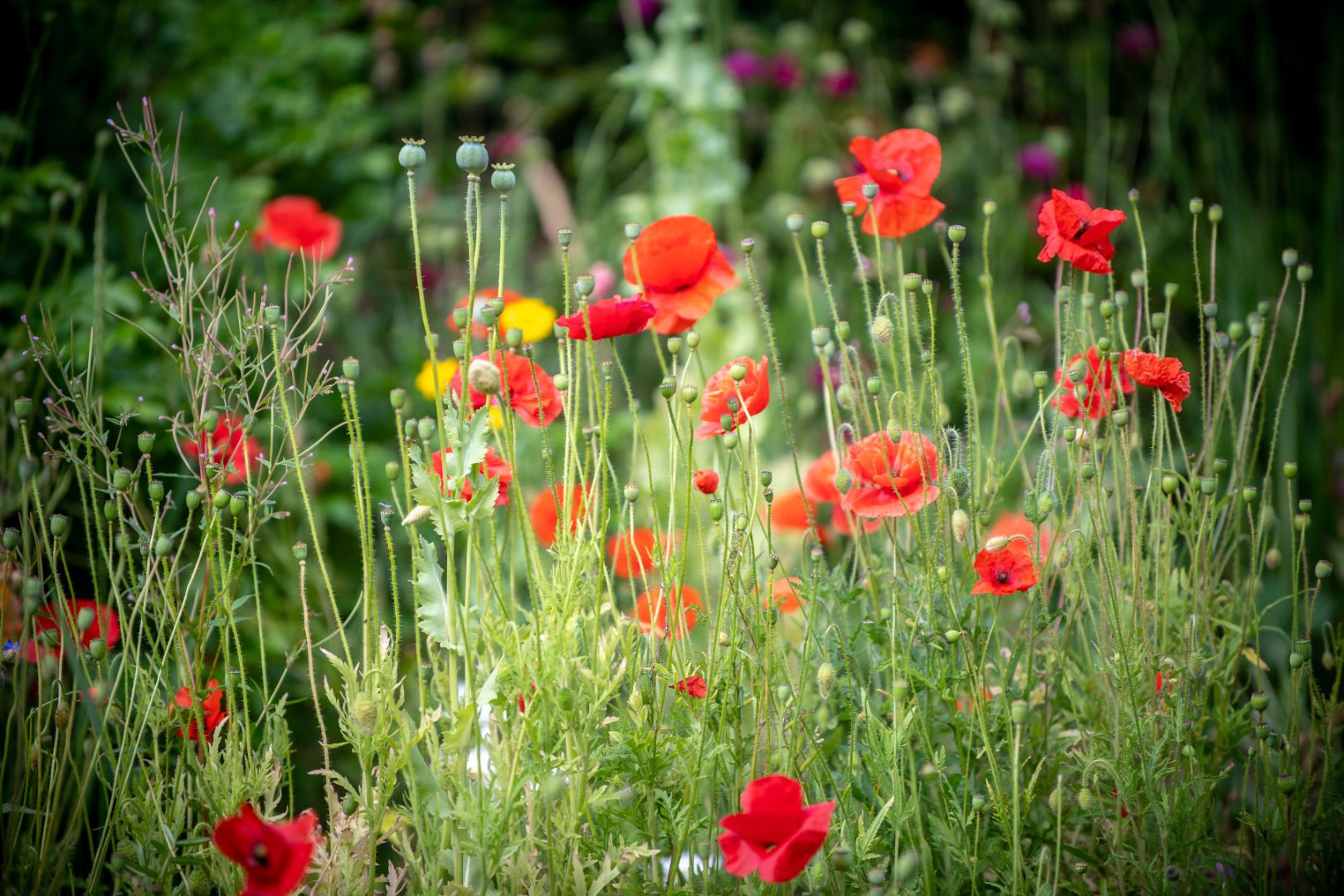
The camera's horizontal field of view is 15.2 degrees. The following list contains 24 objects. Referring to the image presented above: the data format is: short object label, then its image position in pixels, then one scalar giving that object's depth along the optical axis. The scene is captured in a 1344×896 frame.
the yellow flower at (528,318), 3.36
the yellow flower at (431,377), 3.05
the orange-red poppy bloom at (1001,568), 2.91
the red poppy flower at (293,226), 3.95
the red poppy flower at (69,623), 2.91
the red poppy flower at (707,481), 2.95
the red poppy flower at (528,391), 2.95
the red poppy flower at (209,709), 2.94
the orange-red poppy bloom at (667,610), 2.92
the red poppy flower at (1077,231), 2.92
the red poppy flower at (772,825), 2.80
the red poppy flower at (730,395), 2.94
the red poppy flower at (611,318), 2.88
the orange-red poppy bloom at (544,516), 3.17
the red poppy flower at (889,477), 2.91
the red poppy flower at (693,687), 2.92
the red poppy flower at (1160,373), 2.91
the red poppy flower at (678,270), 2.96
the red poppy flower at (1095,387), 2.95
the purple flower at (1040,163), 5.50
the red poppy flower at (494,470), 2.93
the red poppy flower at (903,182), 3.02
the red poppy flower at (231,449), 2.90
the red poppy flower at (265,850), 2.77
